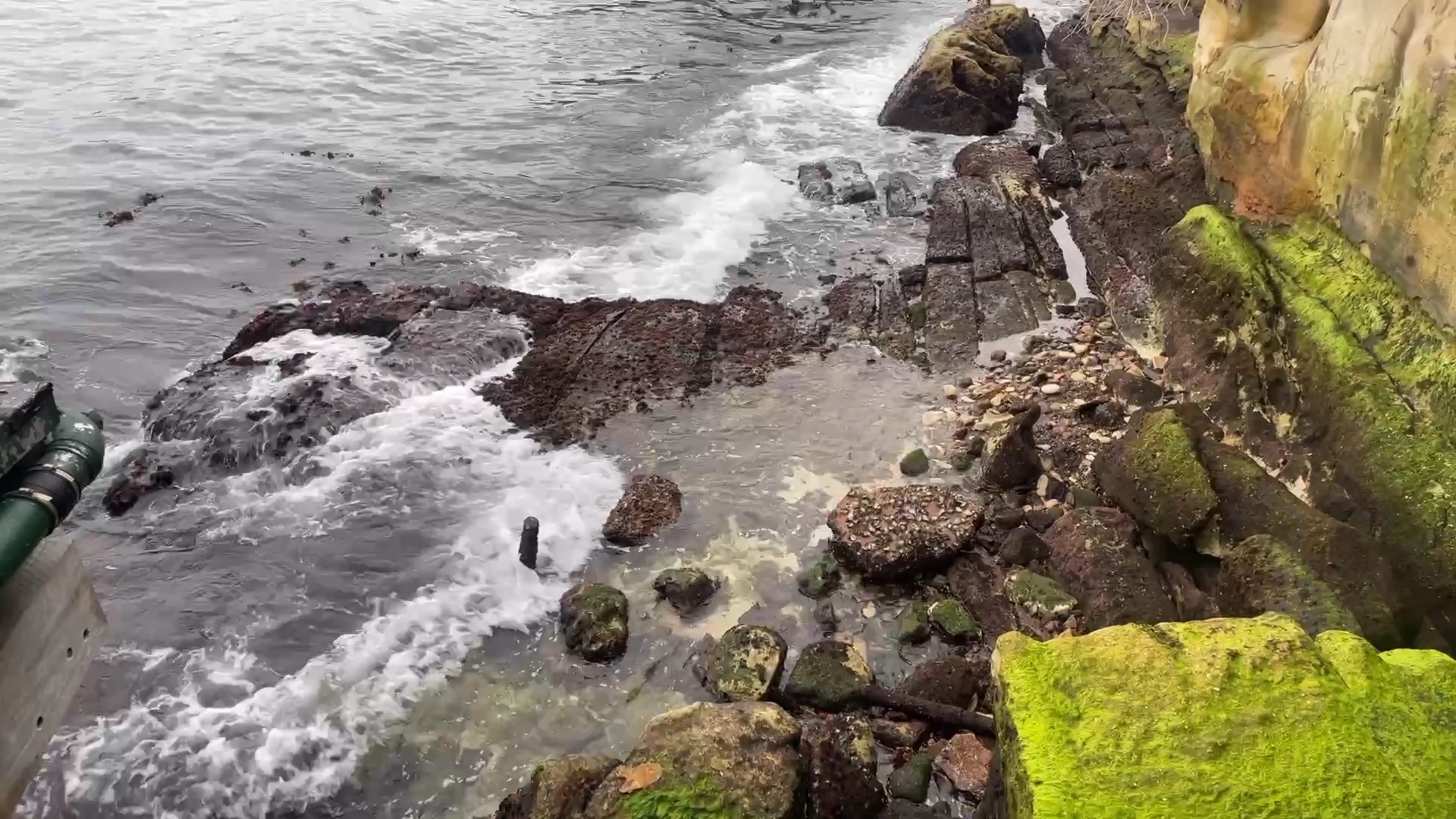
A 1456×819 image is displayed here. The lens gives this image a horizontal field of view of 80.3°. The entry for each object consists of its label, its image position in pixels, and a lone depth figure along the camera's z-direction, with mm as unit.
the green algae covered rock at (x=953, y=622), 8312
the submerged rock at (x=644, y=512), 9695
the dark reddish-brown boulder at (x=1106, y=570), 7816
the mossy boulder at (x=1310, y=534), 6891
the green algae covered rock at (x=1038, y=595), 8234
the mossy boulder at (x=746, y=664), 7727
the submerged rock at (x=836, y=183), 18172
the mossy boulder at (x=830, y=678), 7613
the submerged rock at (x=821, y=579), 8938
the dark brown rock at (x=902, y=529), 8906
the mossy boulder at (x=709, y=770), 5824
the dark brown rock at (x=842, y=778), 6434
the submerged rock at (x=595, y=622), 8234
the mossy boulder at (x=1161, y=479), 8266
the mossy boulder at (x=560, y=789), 6141
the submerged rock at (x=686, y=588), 8750
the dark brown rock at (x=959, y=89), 21344
